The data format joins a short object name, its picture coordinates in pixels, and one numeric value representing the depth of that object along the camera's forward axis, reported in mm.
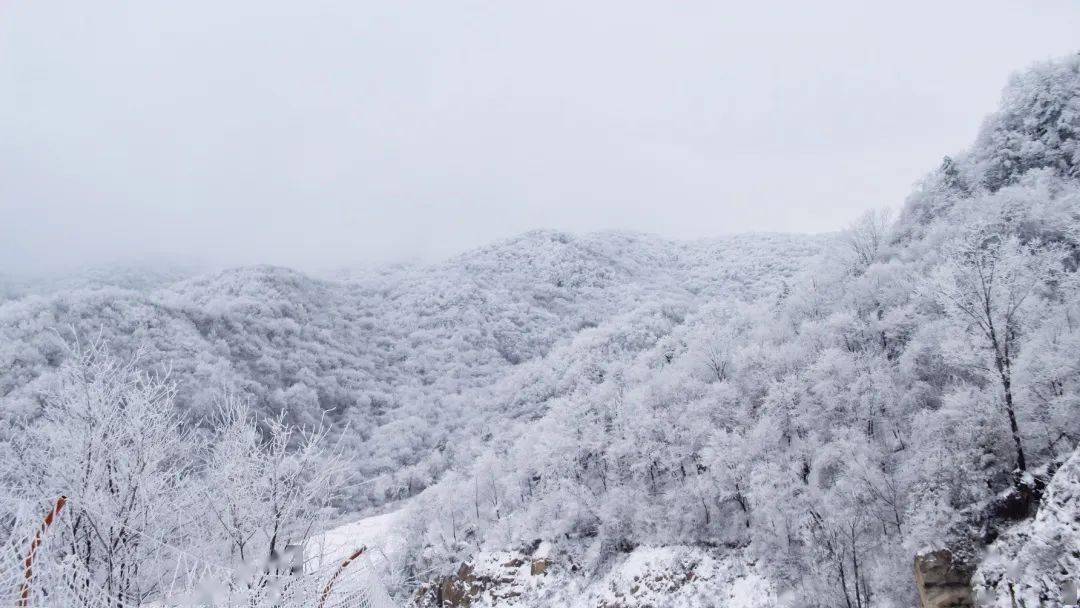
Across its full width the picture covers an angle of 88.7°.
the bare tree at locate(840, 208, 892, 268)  56375
